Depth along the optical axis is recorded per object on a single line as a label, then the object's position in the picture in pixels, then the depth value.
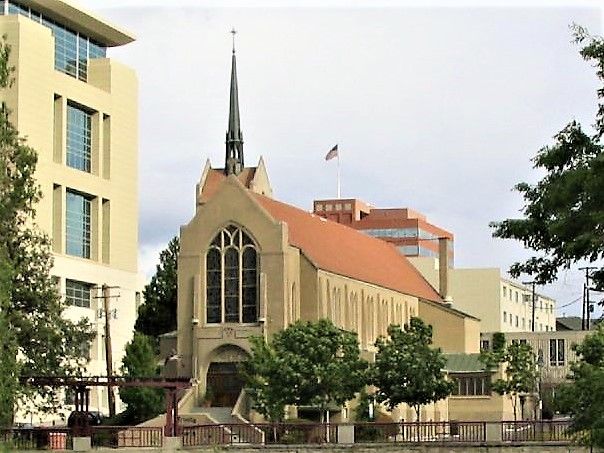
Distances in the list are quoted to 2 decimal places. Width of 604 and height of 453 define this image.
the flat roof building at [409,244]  197.00
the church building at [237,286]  92.19
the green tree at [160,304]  117.44
